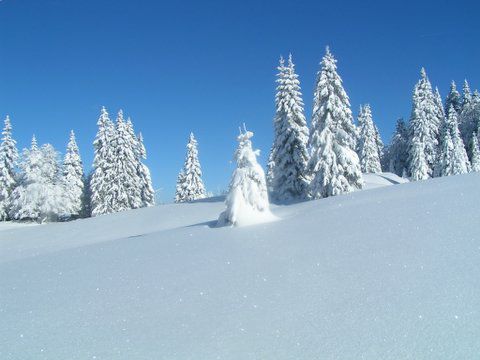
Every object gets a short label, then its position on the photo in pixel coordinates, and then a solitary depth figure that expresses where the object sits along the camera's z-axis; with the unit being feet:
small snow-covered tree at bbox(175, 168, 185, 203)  190.49
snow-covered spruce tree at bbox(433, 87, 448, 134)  186.70
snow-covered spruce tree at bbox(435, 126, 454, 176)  148.97
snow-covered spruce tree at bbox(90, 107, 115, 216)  152.35
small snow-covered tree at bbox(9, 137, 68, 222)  154.81
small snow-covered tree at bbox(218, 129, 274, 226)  46.84
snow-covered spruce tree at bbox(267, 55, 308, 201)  109.40
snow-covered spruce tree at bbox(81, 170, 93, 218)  180.65
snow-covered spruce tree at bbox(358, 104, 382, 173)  195.93
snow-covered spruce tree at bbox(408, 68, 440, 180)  159.53
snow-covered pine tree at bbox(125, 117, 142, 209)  156.97
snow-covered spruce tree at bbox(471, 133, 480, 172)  168.55
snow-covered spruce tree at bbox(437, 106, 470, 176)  147.64
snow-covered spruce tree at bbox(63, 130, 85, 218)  168.04
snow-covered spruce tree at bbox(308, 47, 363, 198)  94.43
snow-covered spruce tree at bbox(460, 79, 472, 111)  215.72
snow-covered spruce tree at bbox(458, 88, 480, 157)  189.67
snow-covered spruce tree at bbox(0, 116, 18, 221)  158.10
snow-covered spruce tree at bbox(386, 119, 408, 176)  209.46
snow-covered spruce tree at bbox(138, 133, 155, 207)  172.14
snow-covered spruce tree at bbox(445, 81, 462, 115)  231.91
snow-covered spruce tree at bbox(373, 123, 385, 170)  239.38
